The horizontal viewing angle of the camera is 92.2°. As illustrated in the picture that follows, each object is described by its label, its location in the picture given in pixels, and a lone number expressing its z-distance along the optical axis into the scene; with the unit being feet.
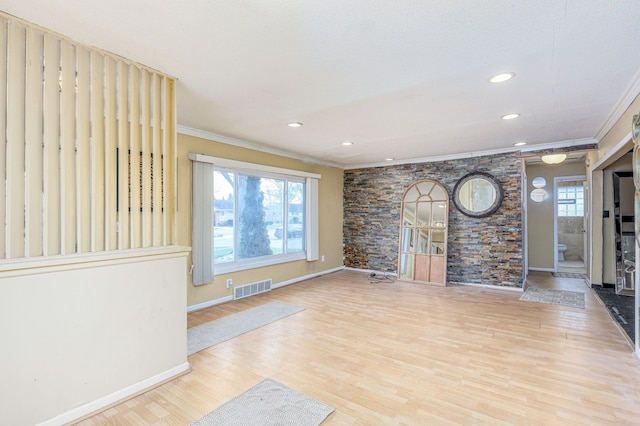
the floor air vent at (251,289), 14.99
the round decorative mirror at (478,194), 17.19
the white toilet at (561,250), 24.84
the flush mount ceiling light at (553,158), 15.31
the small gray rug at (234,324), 10.07
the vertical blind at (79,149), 5.83
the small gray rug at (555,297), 14.14
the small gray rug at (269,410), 6.20
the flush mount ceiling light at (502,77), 7.72
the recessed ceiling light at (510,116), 10.94
